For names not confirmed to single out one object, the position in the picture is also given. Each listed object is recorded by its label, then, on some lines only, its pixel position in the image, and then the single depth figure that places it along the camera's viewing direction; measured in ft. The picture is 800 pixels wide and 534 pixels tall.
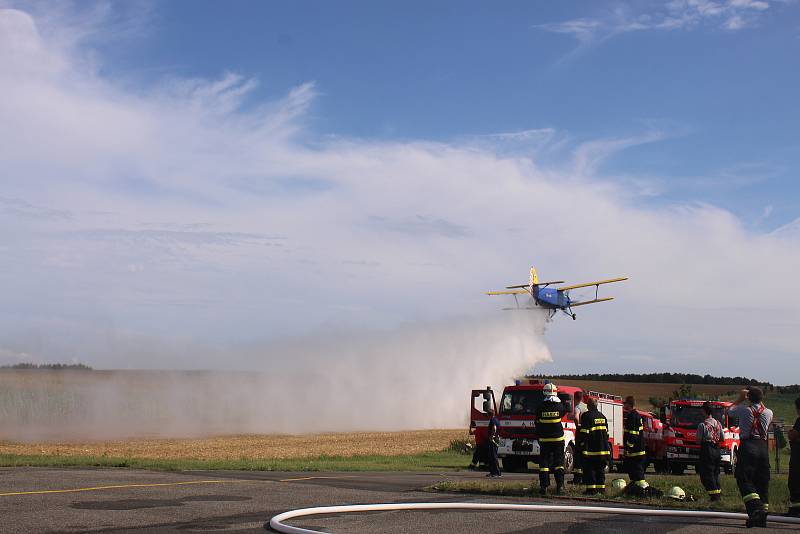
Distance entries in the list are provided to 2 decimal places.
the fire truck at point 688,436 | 83.76
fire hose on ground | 38.65
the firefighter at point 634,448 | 54.24
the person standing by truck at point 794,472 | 39.96
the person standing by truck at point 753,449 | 38.11
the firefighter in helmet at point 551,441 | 49.03
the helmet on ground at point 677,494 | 48.32
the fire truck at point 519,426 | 72.38
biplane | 180.96
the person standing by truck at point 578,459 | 51.21
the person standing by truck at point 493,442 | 68.44
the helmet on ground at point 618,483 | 51.19
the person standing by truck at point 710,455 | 49.75
